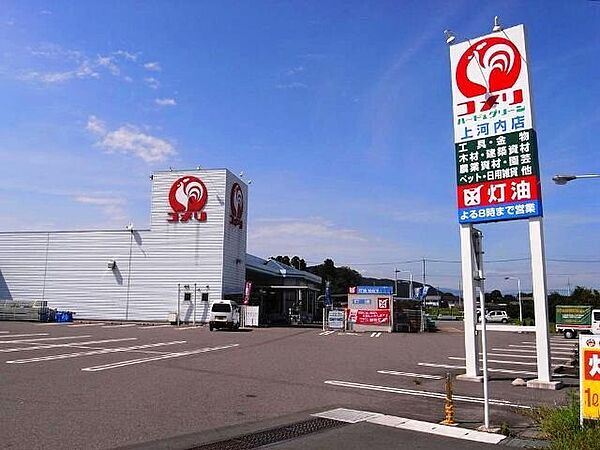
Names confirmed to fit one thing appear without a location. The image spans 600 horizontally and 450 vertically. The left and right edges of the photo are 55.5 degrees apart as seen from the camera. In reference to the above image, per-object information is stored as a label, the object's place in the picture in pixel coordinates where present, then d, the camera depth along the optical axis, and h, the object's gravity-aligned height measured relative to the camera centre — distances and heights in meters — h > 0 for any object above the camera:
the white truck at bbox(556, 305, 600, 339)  41.28 -0.44
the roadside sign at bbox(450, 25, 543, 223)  13.97 +4.57
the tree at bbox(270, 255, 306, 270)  119.12 +10.40
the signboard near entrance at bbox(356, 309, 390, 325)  40.66 -0.38
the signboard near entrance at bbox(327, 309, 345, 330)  41.75 -0.57
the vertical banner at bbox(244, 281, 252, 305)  43.95 +1.35
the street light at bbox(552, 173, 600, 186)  21.33 +5.00
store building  43.62 +4.00
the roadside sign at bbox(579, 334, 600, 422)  7.55 -0.86
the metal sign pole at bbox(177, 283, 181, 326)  43.28 +1.43
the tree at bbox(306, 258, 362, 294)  127.69 +8.59
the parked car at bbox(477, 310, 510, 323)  69.00 -0.53
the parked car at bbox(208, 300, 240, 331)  35.78 -0.30
